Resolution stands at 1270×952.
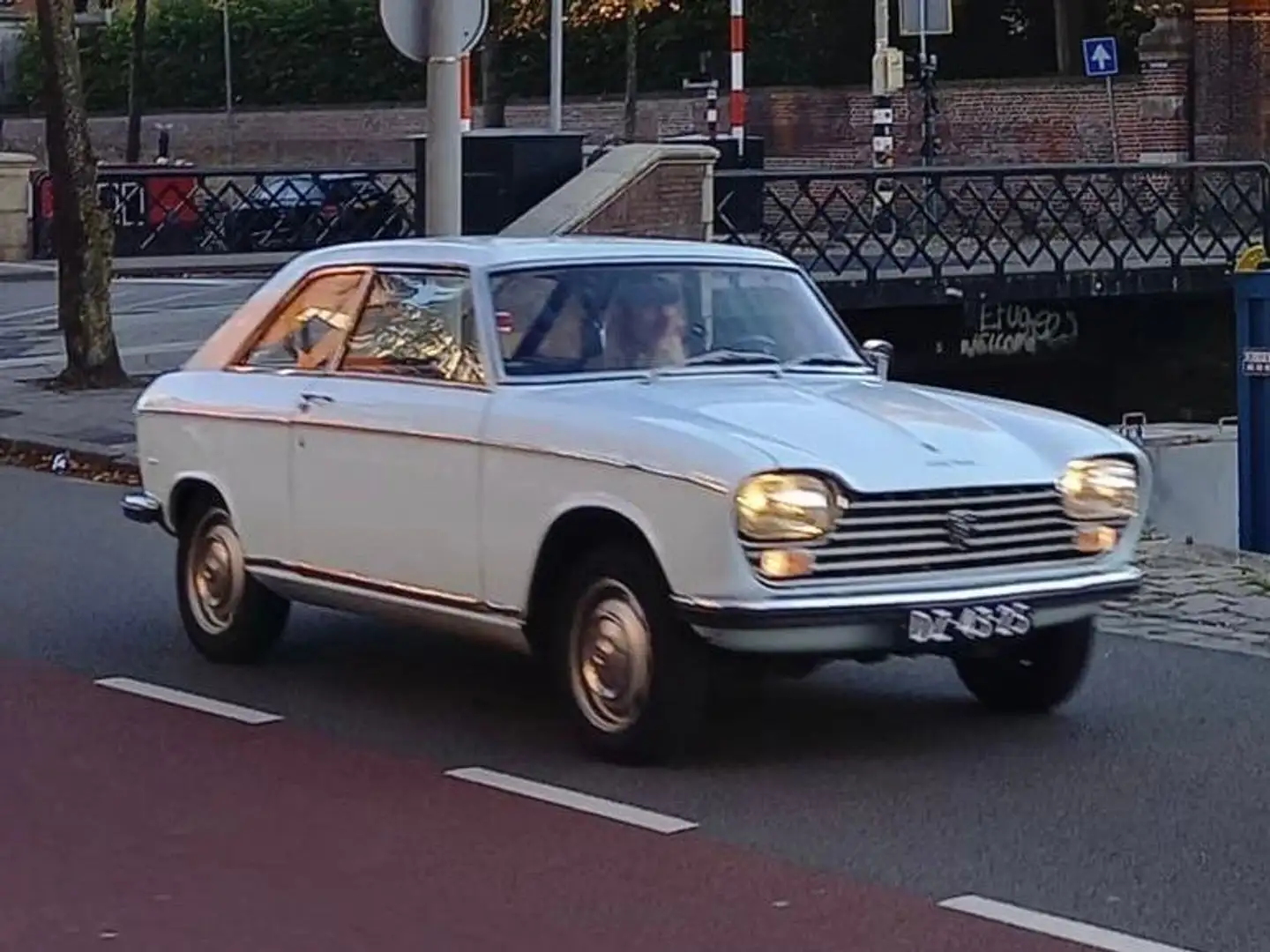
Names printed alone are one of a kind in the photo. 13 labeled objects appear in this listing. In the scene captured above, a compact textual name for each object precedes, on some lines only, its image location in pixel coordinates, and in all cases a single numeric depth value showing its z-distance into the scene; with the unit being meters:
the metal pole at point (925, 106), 39.63
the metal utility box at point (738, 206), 24.30
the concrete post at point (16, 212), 38.19
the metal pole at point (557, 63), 36.12
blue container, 14.72
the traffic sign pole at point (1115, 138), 42.03
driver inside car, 9.01
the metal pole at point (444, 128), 15.80
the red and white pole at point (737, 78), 41.09
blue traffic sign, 39.38
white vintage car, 8.01
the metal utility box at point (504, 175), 22.12
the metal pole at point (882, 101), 38.03
